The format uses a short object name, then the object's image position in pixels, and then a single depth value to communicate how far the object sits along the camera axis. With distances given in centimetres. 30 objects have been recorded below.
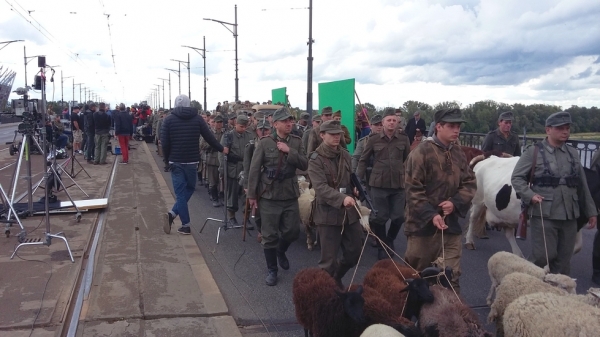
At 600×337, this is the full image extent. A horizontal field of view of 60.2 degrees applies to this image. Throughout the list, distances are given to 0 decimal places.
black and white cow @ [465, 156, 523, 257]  716
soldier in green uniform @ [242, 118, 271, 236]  714
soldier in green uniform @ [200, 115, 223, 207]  1155
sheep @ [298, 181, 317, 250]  801
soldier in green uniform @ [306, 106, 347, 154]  903
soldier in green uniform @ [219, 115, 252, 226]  947
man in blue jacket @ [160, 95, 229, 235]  847
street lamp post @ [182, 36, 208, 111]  3339
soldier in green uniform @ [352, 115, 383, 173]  842
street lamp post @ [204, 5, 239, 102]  2467
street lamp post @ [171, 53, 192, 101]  4331
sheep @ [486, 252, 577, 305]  436
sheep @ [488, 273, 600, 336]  422
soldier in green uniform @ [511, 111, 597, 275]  538
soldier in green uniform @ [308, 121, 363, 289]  539
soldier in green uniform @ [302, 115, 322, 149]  1052
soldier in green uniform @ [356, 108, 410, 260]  740
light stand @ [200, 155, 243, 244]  895
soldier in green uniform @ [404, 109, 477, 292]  475
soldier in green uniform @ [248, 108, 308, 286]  632
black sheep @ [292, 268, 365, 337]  389
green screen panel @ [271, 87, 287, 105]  2194
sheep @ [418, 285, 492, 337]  352
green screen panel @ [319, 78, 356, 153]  1405
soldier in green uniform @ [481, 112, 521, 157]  925
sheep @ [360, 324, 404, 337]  341
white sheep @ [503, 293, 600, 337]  337
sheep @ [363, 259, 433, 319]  398
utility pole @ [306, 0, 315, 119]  1630
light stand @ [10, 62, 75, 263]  716
